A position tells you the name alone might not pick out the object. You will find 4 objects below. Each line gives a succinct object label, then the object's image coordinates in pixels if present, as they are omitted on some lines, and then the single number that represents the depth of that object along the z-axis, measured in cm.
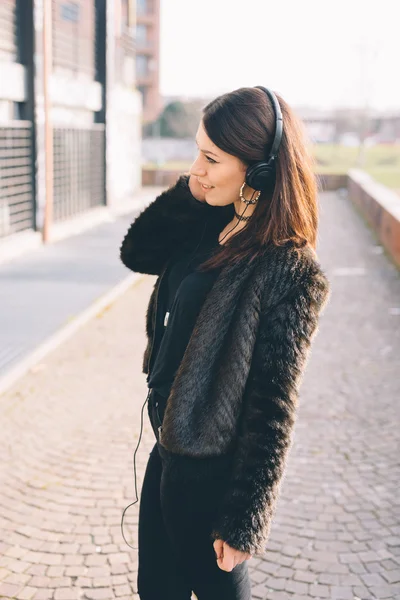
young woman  202
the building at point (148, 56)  6894
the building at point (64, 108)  1252
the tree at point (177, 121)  6134
